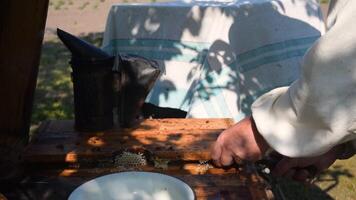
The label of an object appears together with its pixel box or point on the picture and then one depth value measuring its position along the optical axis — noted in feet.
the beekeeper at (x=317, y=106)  4.64
